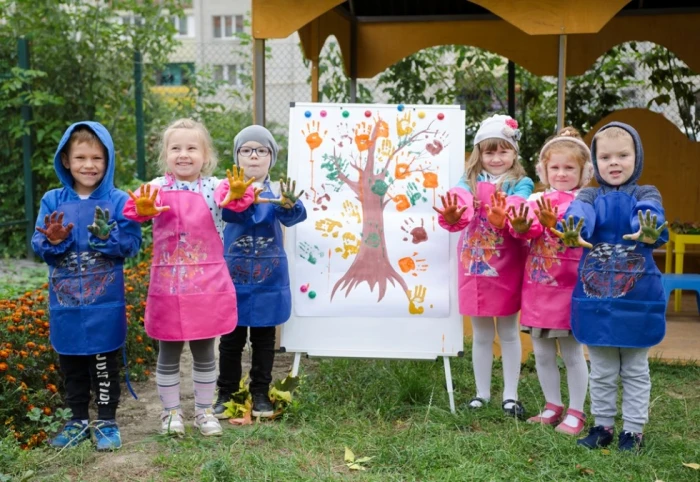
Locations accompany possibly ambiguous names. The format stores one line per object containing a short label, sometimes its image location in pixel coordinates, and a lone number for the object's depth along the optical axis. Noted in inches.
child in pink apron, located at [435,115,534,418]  146.2
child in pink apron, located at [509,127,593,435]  138.7
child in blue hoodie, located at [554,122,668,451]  127.0
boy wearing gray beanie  144.5
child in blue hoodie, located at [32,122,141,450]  131.4
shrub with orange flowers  136.6
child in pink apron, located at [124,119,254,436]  134.9
